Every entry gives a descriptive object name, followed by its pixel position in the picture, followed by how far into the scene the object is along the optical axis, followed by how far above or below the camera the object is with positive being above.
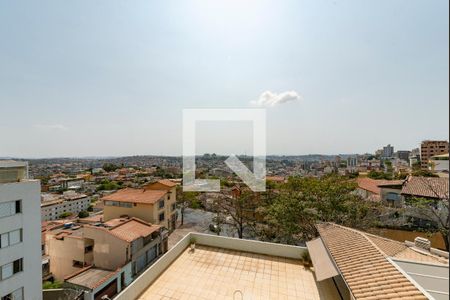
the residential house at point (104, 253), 11.37 -5.93
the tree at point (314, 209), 11.23 -2.86
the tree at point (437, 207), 10.31 -2.69
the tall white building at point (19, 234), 9.38 -3.52
